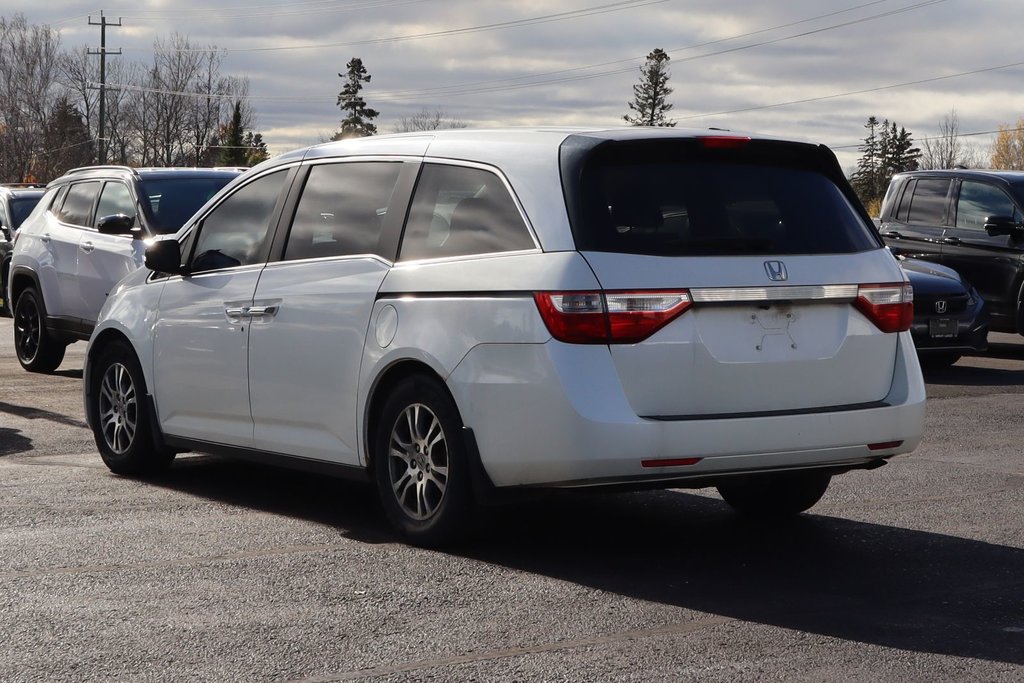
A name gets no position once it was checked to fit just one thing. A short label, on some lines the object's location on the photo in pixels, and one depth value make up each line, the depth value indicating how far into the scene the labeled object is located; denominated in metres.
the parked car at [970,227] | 16.61
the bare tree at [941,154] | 99.29
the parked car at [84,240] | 13.32
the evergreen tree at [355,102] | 125.75
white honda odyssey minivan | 5.96
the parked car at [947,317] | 14.92
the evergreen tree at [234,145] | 113.31
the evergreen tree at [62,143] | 88.31
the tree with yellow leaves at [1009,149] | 115.70
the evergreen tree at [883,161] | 133.34
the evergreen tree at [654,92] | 117.31
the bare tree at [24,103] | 87.62
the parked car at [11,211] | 23.99
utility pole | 81.44
